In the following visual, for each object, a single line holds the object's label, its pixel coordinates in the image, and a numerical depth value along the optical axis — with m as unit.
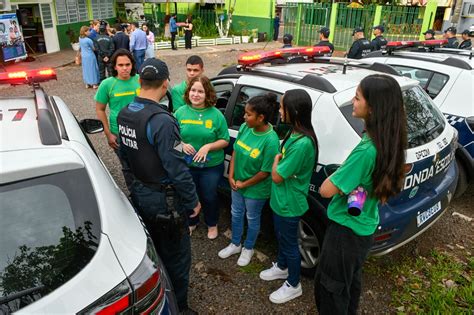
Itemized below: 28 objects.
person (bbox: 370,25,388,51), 8.45
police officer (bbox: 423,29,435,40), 10.00
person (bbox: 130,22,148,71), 10.35
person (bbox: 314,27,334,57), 7.96
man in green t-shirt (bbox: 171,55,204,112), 3.79
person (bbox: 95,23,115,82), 9.32
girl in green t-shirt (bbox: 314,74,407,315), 1.88
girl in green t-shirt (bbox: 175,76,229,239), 3.12
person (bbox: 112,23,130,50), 9.71
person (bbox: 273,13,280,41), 20.19
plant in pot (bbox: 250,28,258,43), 19.69
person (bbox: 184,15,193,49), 15.96
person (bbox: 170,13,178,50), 15.82
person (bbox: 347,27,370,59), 8.04
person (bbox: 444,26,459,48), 8.82
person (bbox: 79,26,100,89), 9.48
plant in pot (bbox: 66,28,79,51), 15.16
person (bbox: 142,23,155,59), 11.04
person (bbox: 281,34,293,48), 8.12
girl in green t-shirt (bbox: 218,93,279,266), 2.80
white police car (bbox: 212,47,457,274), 2.74
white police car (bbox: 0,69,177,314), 1.37
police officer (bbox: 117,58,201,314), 2.26
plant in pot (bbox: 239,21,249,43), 19.27
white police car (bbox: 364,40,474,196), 4.08
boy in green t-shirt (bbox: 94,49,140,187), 3.80
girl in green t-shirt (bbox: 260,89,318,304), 2.43
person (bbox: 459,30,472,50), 8.71
